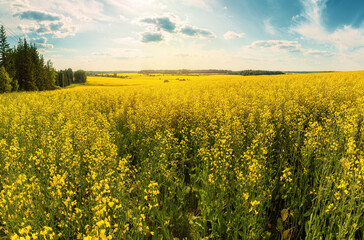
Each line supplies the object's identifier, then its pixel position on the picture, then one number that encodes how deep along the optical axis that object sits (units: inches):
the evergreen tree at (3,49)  1961.2
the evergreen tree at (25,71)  1916.8
